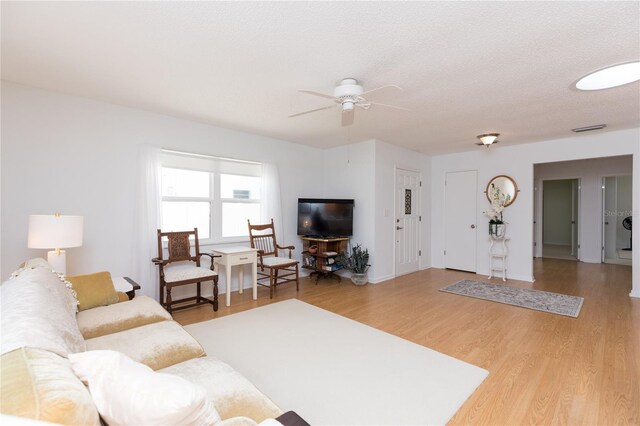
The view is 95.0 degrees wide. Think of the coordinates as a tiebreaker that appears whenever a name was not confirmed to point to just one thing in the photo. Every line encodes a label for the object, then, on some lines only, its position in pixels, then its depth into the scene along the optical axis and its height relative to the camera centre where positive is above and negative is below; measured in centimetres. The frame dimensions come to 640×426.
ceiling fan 252 +99
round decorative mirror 523 +31
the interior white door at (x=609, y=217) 652 -24
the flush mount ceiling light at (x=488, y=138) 427 +102
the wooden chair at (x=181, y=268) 335 -73
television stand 485 -79
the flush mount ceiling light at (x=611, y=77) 238 +111
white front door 546 -27
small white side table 378 -67
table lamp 247 -21
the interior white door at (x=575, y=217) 682 -27
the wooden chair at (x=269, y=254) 421 -71
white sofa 71 -52
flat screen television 495 -17
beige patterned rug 358 -125
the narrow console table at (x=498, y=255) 527 -87
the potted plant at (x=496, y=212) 524 -9
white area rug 183 -126
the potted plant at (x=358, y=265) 475 -94
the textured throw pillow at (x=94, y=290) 232 -66
